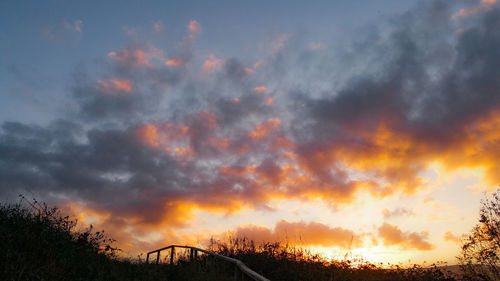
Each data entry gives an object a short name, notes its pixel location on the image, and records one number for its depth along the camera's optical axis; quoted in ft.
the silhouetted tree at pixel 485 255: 48.98
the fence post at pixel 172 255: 62.99
